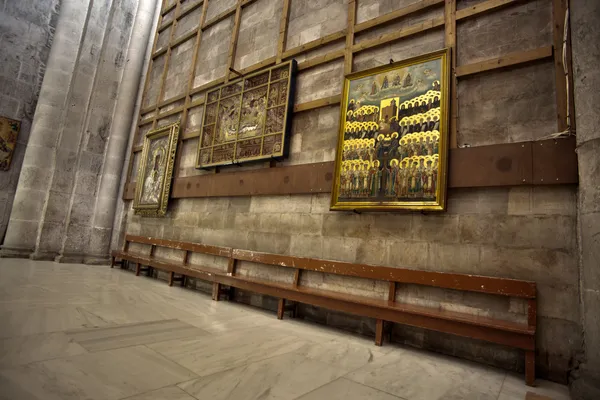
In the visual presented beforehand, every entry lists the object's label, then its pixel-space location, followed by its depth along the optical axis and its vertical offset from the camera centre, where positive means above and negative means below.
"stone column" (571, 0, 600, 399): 2.14 +0.74
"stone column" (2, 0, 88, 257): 7.82 +2.16
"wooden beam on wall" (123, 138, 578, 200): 2.76 +0.98
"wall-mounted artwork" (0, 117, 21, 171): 8.34 +2.04
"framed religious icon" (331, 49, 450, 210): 3.42 +1.41
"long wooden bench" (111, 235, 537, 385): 2.60 -0.51
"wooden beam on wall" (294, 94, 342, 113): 4.50 +2.16
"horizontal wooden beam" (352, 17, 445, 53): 3.84 +2.91
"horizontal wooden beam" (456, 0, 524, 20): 3.40 +2.88
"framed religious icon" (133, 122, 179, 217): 6.83 +1.38
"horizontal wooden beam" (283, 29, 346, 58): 4.73 +3.25
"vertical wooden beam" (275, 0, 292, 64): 5.47 +3.80
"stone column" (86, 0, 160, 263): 8.30 +2.68
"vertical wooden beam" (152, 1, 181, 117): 8.09 +4.60
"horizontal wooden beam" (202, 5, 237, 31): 6.79 +4.96
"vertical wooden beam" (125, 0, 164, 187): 8.70 +3.89
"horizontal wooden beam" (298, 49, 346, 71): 4.66 +2.92
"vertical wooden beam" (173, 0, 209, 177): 6.98 +3.33
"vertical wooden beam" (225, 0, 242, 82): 6.37 +4.14
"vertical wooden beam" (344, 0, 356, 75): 4.50 +3.17
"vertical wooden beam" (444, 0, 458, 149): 3.44 +2.31
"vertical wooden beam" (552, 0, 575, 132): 2.86 +1.92
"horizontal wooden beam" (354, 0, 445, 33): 3.94 +3.22
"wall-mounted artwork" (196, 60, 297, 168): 5.01 +2.16
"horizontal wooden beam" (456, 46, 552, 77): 3.10 +2.16
